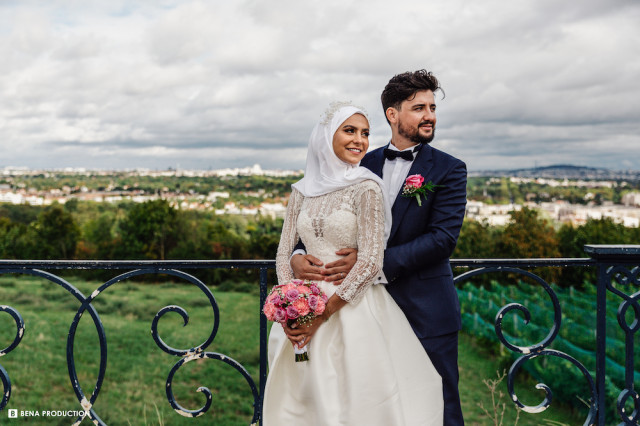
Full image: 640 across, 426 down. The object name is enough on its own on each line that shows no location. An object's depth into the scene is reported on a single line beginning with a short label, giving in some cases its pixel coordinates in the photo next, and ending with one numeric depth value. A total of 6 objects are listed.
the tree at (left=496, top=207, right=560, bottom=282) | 28.42
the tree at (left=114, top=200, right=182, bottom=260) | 30.86
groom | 2.35
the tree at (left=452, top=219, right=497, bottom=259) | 29.88
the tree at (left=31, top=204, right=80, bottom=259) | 30.72
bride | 2.22
